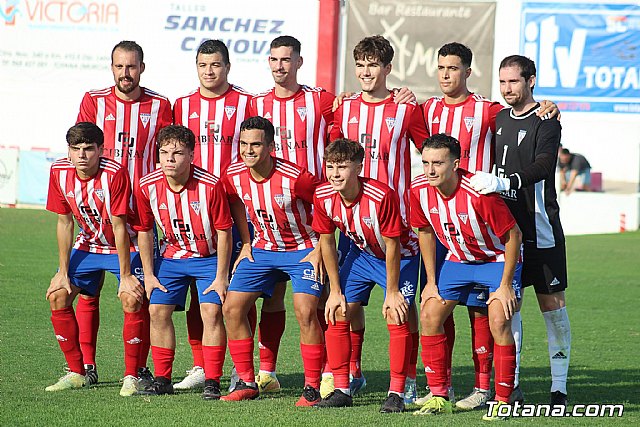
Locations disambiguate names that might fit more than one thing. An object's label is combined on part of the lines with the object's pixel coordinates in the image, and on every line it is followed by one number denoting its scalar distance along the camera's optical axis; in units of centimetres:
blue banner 4756
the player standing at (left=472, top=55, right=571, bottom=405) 1212
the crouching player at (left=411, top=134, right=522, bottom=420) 1143
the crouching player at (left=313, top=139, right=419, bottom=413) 1167
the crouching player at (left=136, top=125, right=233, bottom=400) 1221
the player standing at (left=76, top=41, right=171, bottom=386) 1354
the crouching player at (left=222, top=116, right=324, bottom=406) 1211
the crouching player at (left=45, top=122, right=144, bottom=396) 1249
